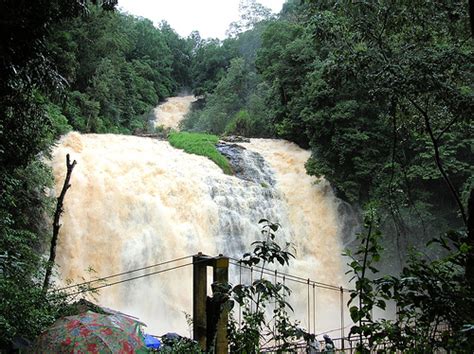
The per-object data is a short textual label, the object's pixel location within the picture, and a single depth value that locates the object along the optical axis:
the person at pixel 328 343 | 7.40
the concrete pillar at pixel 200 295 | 4.76
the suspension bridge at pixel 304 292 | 10.86
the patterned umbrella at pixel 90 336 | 4.11
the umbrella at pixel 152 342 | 6.76
